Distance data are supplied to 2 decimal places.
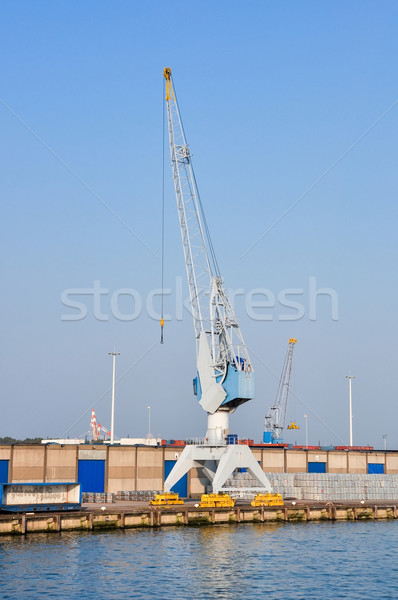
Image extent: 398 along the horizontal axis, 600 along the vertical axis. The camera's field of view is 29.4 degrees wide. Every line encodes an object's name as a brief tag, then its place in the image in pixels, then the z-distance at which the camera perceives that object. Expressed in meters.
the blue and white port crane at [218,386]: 82.69
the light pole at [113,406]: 109.19
